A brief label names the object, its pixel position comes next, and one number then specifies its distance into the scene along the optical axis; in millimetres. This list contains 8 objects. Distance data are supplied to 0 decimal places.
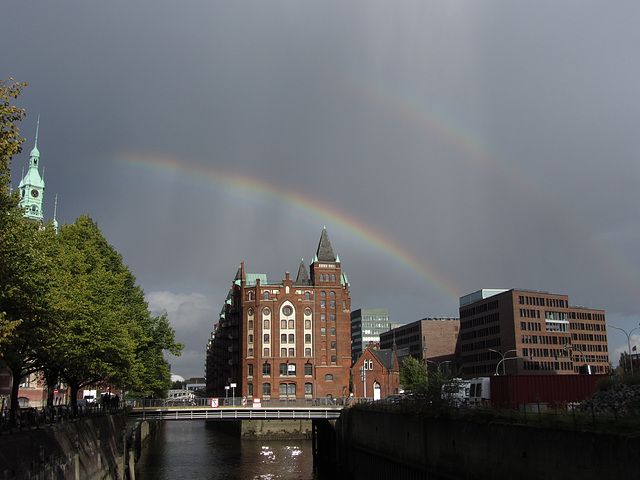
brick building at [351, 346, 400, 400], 123125
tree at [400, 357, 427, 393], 119000
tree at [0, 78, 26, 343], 22438
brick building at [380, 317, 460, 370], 181875
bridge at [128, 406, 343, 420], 73062
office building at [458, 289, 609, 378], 153000
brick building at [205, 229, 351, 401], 115250
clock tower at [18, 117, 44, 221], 123812
